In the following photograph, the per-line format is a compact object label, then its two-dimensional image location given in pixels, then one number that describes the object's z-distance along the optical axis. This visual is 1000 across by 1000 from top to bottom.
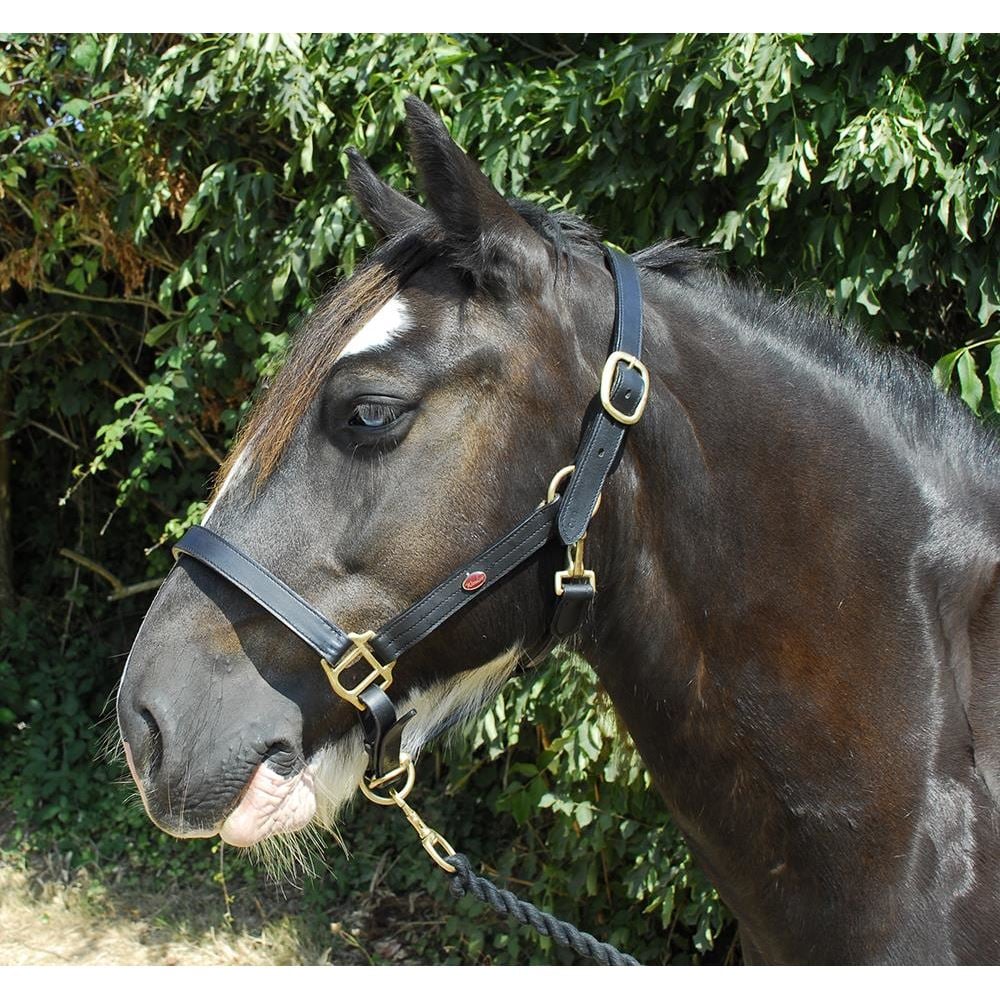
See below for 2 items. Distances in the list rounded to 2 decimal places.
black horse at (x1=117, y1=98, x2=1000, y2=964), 1.46
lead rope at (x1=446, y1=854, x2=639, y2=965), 1.64
